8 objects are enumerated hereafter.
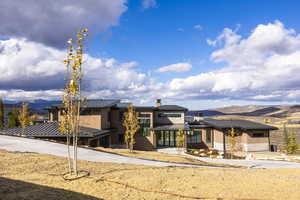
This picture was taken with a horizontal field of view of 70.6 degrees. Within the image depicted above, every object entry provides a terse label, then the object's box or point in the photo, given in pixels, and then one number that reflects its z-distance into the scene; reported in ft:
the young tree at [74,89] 35.27
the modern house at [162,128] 102.89
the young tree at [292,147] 120.78
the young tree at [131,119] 88.02
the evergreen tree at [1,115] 138.62
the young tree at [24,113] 89.81
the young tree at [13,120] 143.13
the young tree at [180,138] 101.80
